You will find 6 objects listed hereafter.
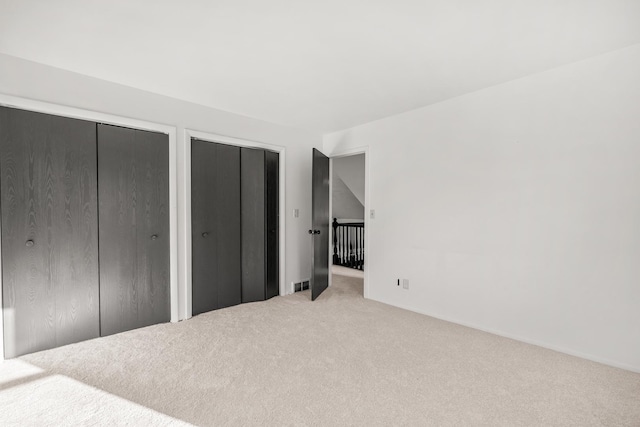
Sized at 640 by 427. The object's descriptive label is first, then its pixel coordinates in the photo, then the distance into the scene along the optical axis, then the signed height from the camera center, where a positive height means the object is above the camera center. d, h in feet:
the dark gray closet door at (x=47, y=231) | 7.53 -0.50
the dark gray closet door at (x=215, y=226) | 10.66 -0.54
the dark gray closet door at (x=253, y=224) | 11.96 -0.54
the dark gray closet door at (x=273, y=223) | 12.75 -0.52
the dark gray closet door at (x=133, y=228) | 8.89 -0.51
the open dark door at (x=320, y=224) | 12.39 -0.58
